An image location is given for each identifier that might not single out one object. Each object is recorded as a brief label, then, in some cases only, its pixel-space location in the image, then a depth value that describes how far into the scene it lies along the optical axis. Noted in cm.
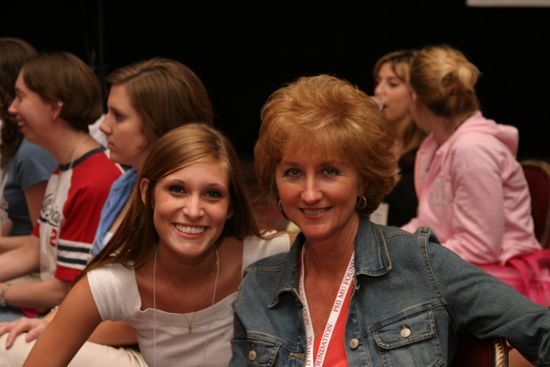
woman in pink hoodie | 292
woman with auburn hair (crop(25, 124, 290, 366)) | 214
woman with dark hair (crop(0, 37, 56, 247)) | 333
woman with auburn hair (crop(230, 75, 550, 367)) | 171
